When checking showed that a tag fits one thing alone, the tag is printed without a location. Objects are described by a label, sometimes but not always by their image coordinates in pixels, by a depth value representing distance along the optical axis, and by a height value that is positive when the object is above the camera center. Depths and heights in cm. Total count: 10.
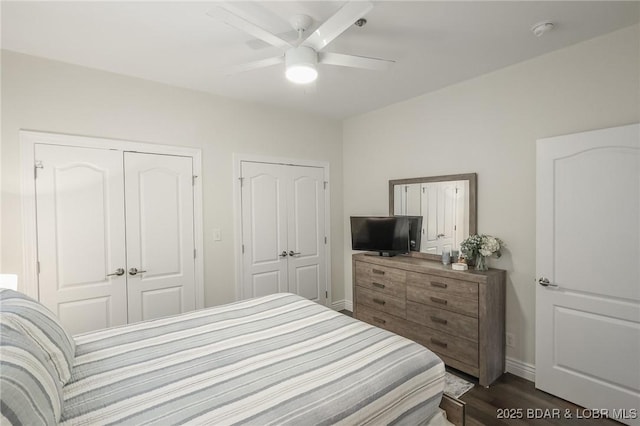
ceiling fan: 146 +92
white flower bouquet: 262 -38
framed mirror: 294 -2
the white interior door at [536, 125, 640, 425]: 201 -48
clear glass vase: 266 -52
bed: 109 -77
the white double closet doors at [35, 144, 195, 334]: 245 -23
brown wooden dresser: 247 -96
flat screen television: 335 -33
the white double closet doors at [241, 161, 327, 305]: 349 -29
